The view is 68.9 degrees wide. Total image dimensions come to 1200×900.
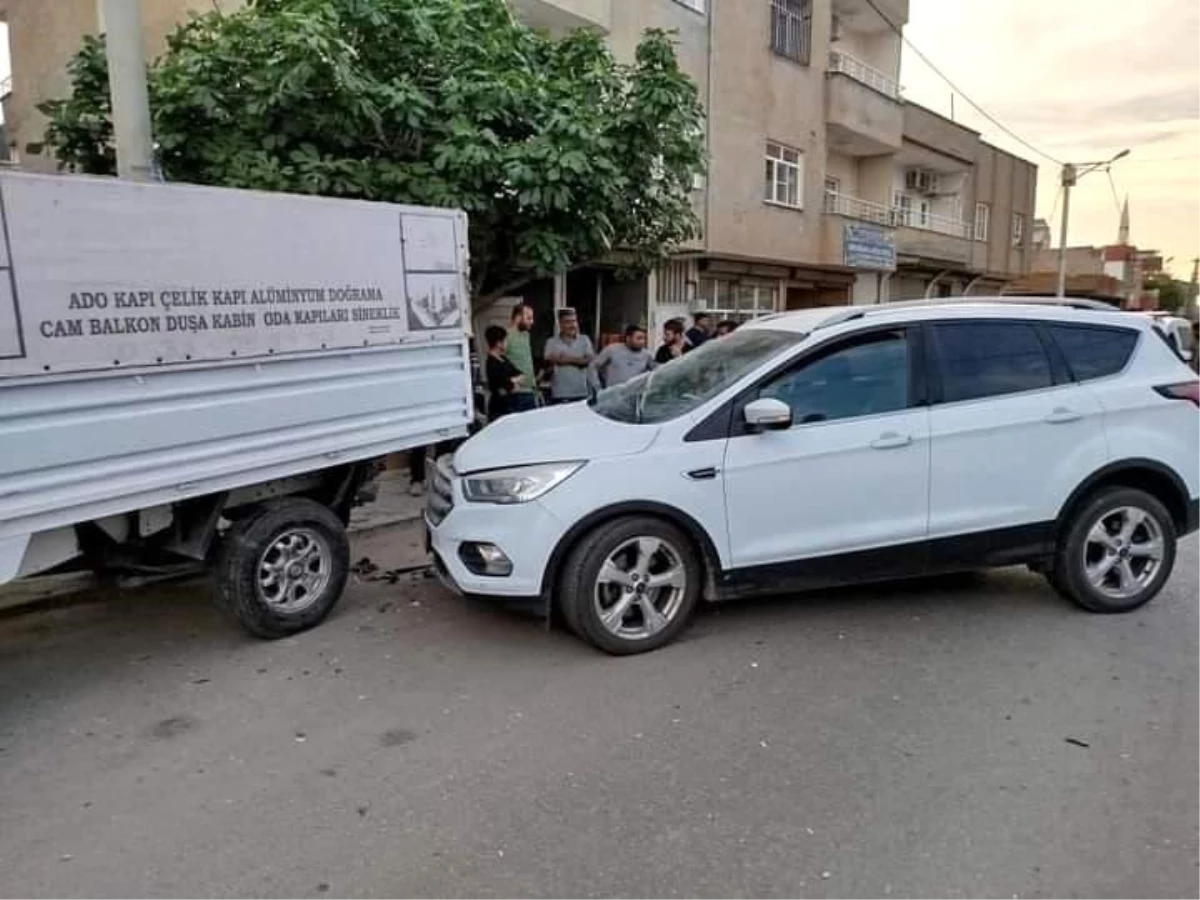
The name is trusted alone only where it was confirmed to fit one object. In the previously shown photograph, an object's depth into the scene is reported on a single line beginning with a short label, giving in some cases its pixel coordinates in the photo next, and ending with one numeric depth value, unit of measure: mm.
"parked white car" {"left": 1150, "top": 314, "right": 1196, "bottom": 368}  5492
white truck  3662
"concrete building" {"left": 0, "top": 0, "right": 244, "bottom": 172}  10727
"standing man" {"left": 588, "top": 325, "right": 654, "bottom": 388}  9594
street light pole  29359
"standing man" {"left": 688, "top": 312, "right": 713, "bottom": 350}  11883
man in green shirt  8573
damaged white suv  4414
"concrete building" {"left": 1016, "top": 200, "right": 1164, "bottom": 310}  46656
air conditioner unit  25327
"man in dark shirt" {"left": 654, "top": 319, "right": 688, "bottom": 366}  10664
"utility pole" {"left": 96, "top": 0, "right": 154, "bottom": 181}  5789
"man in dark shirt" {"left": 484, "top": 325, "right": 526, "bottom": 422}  8414
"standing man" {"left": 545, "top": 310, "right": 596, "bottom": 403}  9164
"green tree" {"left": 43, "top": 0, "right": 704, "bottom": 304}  6730
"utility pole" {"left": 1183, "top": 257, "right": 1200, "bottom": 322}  62394
